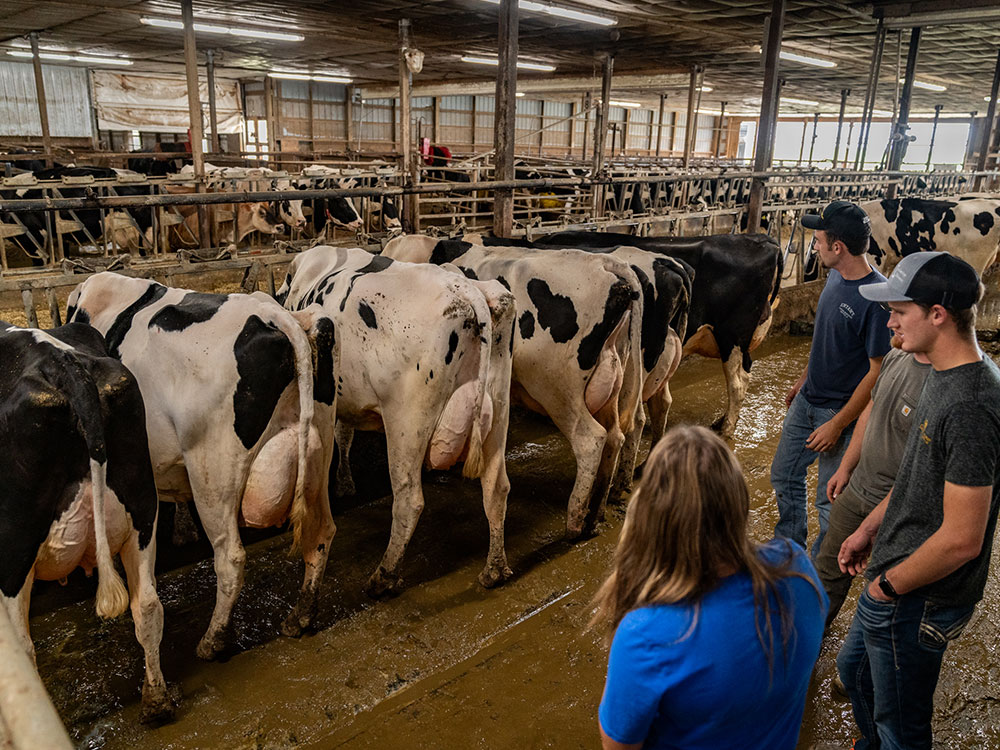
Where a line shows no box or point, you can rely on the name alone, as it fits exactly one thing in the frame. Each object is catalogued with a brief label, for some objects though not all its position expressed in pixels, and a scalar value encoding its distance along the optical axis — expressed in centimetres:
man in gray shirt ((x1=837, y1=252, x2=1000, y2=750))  207
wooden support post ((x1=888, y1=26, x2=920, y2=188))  1212
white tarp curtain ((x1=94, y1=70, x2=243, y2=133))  2148
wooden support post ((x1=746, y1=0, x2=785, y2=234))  951
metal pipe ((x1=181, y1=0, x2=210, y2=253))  842
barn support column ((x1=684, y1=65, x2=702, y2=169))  1512
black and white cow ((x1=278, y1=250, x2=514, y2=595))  393
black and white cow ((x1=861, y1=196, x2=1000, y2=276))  1157
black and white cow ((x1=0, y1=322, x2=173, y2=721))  261
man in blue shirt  343
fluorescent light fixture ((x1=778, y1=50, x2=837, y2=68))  1194
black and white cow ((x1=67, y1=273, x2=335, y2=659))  335
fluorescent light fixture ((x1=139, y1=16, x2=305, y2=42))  1244
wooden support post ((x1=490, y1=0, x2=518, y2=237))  712
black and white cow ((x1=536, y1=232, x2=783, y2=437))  641
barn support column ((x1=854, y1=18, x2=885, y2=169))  1094
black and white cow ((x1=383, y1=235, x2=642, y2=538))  468
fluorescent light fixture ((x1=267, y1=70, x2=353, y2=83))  2105
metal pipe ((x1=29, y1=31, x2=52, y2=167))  1333
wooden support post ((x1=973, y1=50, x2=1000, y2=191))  1509
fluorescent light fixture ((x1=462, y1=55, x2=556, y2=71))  1550
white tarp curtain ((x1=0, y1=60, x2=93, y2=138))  2009
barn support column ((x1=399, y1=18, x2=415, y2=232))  745
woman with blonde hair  140
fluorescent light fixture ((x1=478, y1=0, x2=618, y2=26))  872
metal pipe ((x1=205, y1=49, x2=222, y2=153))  1590
